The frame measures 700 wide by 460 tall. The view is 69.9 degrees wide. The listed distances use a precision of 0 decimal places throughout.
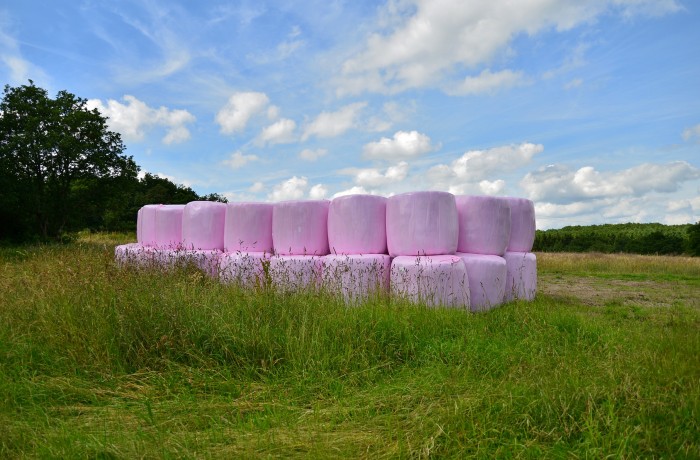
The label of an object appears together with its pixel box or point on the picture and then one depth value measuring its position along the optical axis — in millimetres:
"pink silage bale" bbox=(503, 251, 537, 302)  6684
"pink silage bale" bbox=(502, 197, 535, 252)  7102
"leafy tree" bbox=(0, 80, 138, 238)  18484
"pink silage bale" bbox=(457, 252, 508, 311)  5926
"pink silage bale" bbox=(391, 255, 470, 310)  5289
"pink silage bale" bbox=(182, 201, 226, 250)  7266
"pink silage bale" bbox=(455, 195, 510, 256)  6270
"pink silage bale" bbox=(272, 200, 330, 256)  6219
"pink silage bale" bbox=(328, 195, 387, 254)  5922
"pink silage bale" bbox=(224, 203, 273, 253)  6660
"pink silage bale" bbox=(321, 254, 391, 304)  5484
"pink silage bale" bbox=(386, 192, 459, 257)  5695
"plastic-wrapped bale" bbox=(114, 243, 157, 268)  6130
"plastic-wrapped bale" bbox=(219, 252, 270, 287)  6008
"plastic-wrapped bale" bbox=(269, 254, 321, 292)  5762
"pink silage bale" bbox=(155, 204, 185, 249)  8062
